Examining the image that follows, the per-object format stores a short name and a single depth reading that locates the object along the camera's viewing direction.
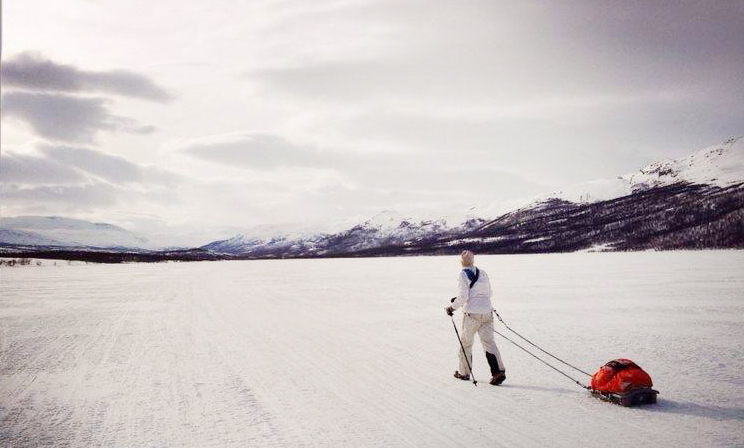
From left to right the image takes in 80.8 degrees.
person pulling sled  6.99
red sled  5.72
